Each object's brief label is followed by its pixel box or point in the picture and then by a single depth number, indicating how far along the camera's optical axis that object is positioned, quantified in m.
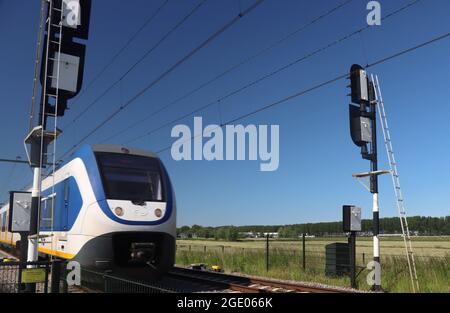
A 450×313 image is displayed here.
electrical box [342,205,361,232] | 14.48
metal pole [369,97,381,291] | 13.68
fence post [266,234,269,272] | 18.96
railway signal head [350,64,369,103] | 14.52
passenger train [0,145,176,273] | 10.85
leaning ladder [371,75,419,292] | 12.44
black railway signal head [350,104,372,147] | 14.37
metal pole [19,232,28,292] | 8.59
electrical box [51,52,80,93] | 10.71
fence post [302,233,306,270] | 17.60
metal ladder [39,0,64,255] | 10.38
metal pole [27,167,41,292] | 9.70
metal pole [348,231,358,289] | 13.75
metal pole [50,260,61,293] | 8.54
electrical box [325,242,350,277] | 15.40
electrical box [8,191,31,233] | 11.64
